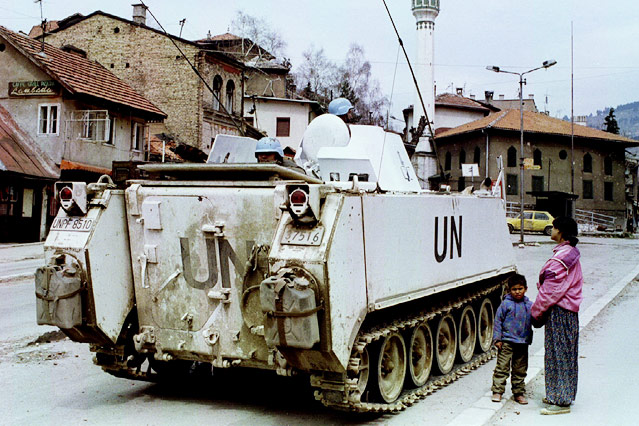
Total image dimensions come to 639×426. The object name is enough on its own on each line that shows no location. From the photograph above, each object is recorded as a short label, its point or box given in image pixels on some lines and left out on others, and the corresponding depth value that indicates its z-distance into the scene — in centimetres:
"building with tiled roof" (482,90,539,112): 7519
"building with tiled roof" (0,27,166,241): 2627
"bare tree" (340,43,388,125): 5997
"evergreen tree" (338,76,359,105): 5759
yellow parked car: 4128
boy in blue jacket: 666
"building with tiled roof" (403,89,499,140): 6650
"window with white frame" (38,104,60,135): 2819
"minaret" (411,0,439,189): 5369
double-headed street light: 3239
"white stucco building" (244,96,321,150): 4784
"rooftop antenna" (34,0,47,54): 2909
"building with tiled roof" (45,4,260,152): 3612
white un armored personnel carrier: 514
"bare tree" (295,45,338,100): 6406
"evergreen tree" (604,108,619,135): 7649
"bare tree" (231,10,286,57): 6181
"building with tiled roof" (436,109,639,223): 5597
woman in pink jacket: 628
